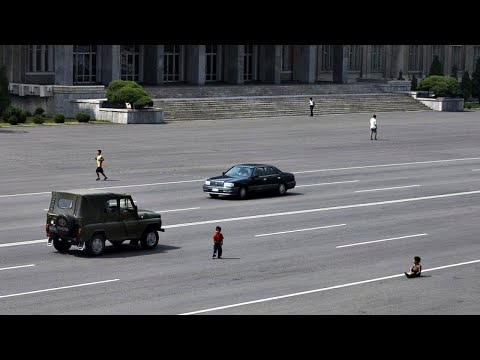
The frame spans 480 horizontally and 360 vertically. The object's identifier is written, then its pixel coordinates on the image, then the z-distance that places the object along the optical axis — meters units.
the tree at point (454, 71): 112.79
